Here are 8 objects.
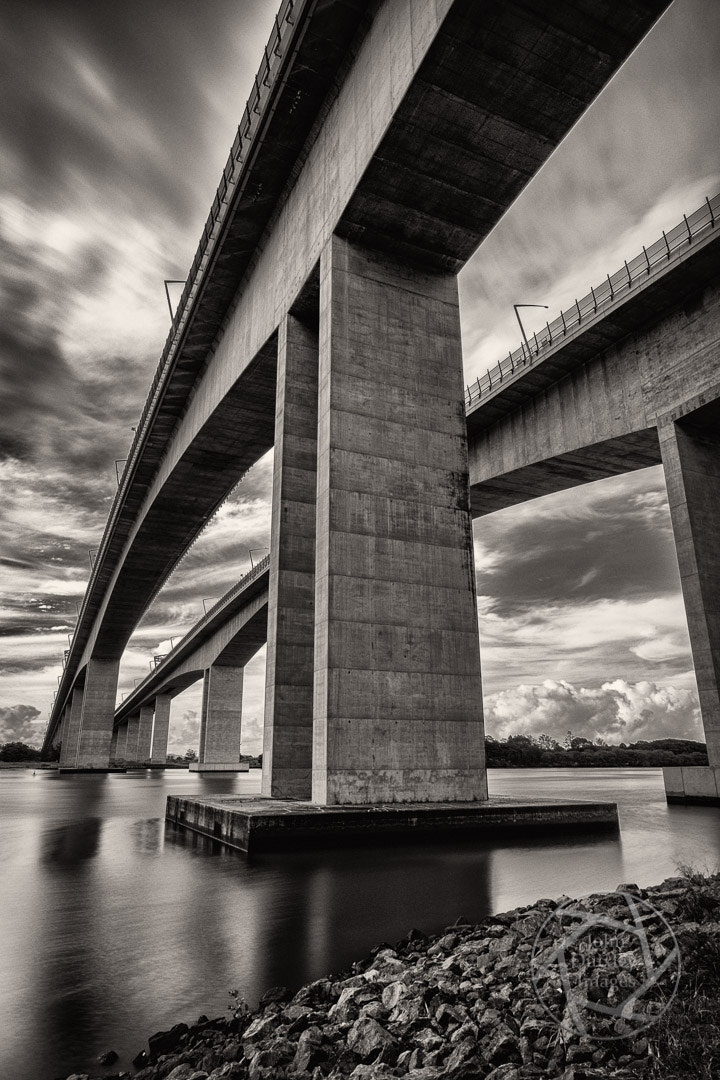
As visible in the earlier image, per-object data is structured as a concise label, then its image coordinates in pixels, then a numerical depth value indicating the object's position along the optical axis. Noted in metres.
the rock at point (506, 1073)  2.93
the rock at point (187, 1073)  3.19
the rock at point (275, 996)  4.21
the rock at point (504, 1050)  3.14
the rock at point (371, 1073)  3.04
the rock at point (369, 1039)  3.27
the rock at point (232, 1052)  3.44
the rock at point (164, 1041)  3.63
